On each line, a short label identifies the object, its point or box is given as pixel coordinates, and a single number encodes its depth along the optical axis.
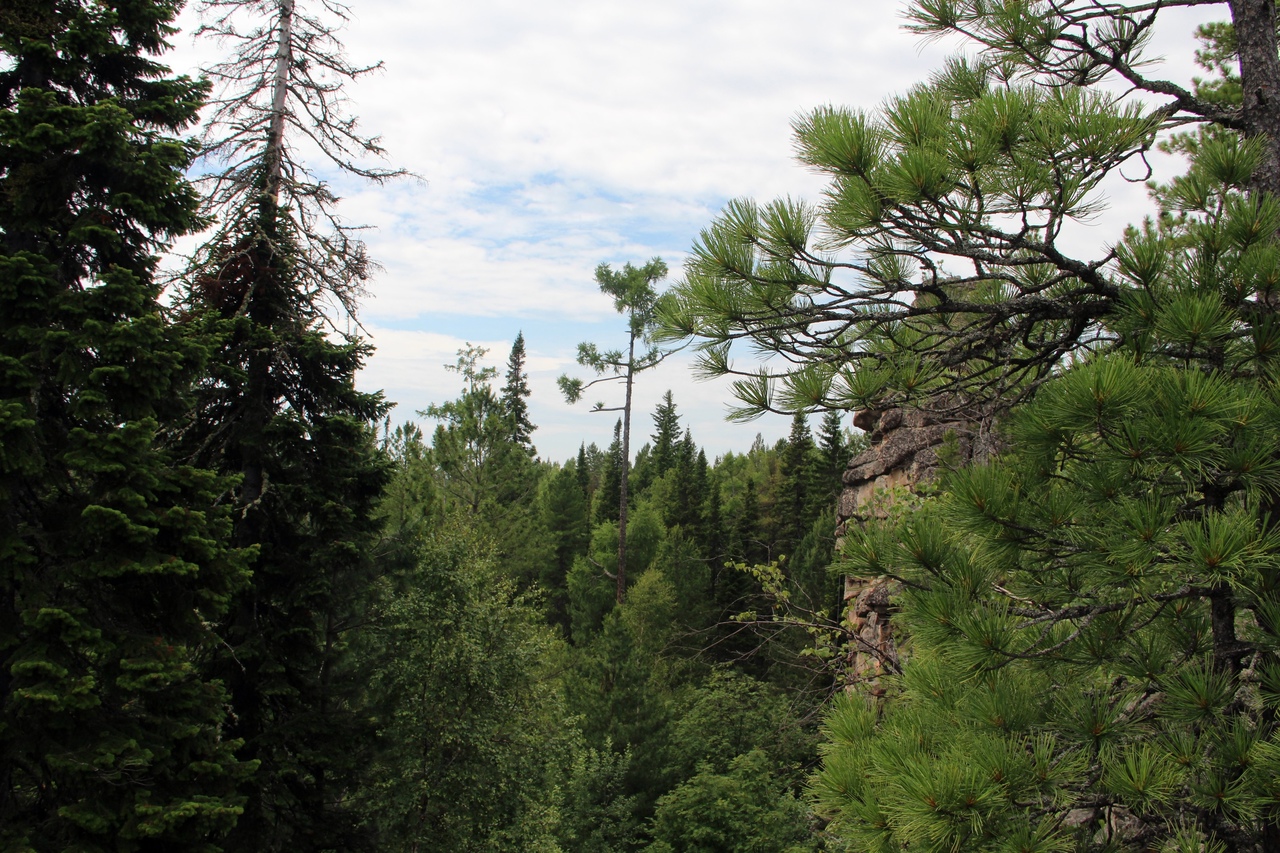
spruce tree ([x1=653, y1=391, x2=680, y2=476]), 47.88
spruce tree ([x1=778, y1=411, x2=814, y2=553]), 31.81
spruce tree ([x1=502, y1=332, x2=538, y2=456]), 37.50
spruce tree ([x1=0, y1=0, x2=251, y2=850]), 5.25
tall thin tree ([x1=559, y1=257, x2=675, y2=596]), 22.38
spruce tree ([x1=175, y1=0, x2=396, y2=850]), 7.99
